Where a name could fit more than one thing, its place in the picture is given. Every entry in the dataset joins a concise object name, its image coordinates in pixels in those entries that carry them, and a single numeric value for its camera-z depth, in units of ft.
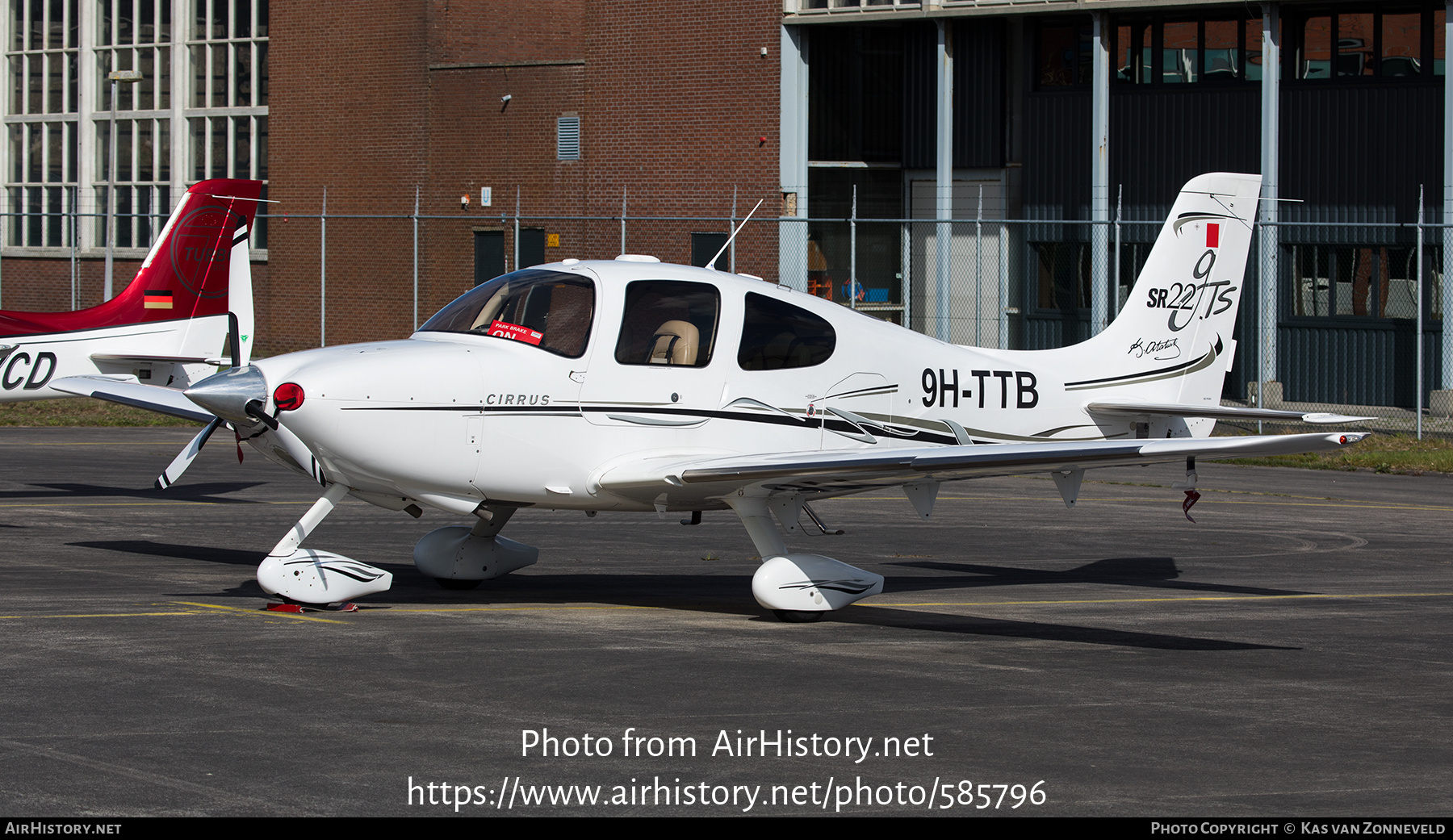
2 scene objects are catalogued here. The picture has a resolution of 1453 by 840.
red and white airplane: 107.96
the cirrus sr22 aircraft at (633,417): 62.75
